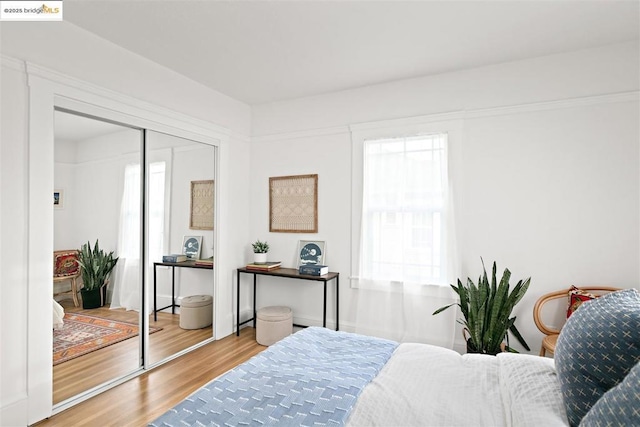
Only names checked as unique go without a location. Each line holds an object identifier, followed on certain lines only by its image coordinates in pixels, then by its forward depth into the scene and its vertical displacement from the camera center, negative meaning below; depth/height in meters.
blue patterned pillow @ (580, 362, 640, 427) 0.90 -0.50
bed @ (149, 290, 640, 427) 1.23 -0.71
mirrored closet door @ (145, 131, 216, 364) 3.17 -0.23
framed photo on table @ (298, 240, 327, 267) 3.92 -0.40
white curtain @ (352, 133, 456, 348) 3.31 -0.24
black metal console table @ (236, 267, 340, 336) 3.62 -0.62
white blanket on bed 1.26 -0.71
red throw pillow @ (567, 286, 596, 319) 2.63 -0.59
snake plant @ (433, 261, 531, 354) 2.73 -0.73
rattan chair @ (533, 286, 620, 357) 2.70 -0.73
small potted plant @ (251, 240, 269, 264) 4.05 -0.40
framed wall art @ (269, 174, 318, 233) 4.00 +0.15
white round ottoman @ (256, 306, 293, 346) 3.67 -1.14
